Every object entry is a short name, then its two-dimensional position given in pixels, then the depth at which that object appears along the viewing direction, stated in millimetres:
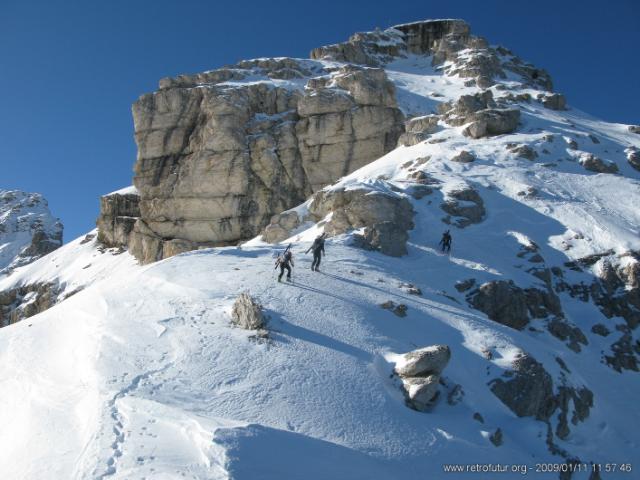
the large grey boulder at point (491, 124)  44625
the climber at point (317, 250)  21130
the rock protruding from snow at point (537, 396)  15617
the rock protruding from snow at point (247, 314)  15305
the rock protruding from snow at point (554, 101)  59375
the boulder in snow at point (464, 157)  39406
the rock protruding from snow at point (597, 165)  38688
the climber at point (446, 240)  26889
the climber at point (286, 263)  19188
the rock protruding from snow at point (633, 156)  40250
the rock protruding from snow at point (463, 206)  31517
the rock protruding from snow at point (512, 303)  22828
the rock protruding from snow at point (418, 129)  46969
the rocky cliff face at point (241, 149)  59062
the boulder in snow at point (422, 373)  13367
